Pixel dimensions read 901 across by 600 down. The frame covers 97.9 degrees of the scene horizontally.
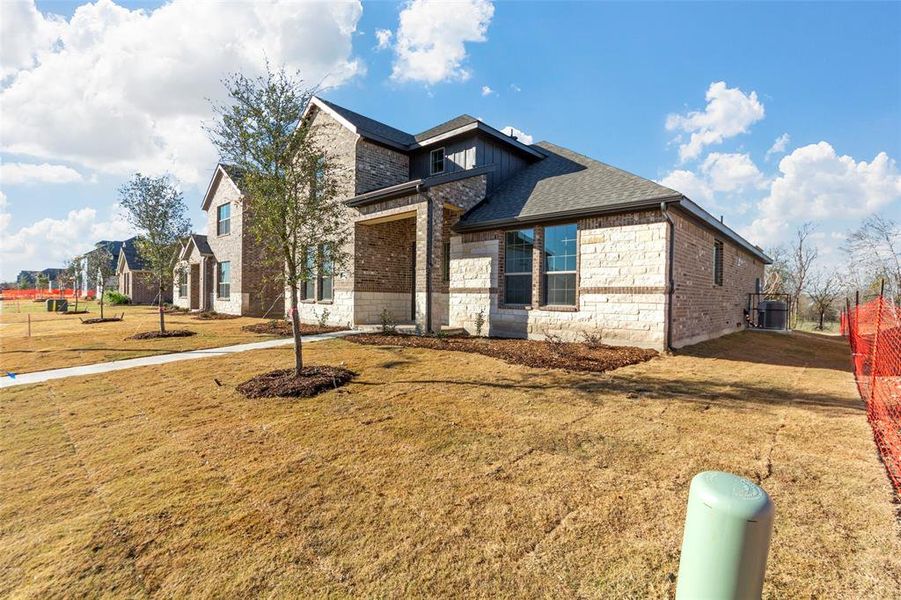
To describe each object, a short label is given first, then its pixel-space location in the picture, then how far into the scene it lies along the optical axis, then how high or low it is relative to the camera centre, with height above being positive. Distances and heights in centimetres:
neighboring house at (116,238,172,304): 3675 +93
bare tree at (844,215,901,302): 2283 +205
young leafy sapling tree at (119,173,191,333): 1397 +247
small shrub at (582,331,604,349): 1021 -115
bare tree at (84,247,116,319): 2630 +162
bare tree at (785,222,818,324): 2939 +205
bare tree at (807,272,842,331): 2487 +52
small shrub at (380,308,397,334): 1273 -109
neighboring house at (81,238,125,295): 2869 +258
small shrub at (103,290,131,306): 3375 -75
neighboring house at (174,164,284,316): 2167 +164
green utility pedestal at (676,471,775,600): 153 -98
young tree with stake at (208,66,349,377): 639 +198
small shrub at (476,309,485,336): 1255 -88
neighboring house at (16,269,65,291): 7543 +220
